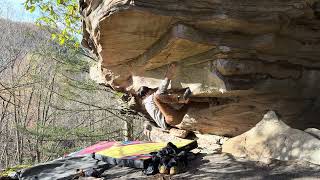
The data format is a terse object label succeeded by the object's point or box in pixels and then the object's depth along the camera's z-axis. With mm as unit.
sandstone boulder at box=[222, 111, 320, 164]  2869
